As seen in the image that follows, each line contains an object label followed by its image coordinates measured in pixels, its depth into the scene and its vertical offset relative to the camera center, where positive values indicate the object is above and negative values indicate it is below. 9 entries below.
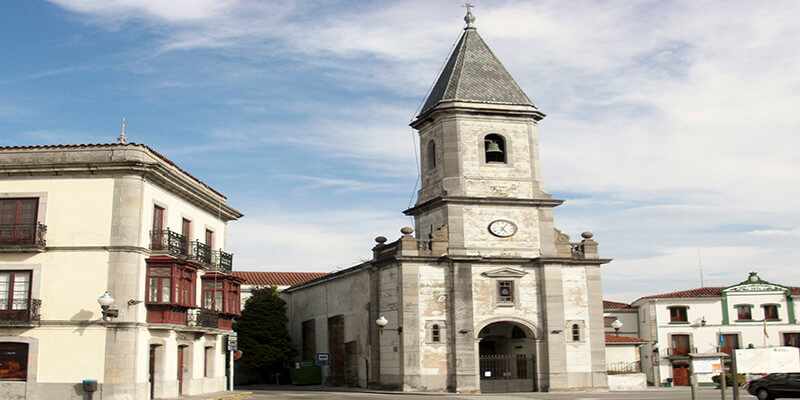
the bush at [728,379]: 47.35 -1.32
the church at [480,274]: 39.44 +4.17
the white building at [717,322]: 58.28 +2.41
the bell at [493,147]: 42.16 +10.69
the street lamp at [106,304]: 26.95 +1.98
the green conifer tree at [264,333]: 51.78 +1.88
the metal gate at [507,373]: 40.09 -0.66
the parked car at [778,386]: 30.94 -1.15
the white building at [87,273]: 28.67 +3.28
